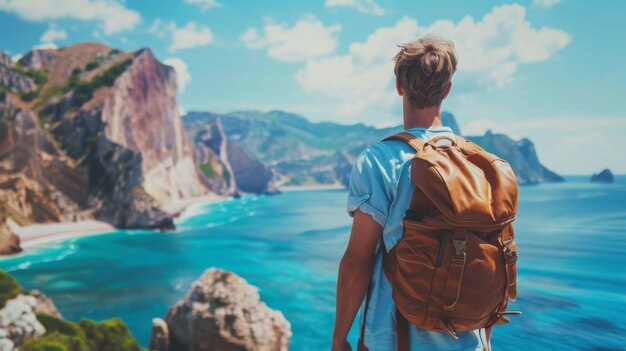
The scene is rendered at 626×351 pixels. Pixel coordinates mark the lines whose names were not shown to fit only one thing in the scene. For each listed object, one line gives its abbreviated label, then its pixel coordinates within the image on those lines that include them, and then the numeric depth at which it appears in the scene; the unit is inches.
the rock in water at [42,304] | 577.6
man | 82.7
